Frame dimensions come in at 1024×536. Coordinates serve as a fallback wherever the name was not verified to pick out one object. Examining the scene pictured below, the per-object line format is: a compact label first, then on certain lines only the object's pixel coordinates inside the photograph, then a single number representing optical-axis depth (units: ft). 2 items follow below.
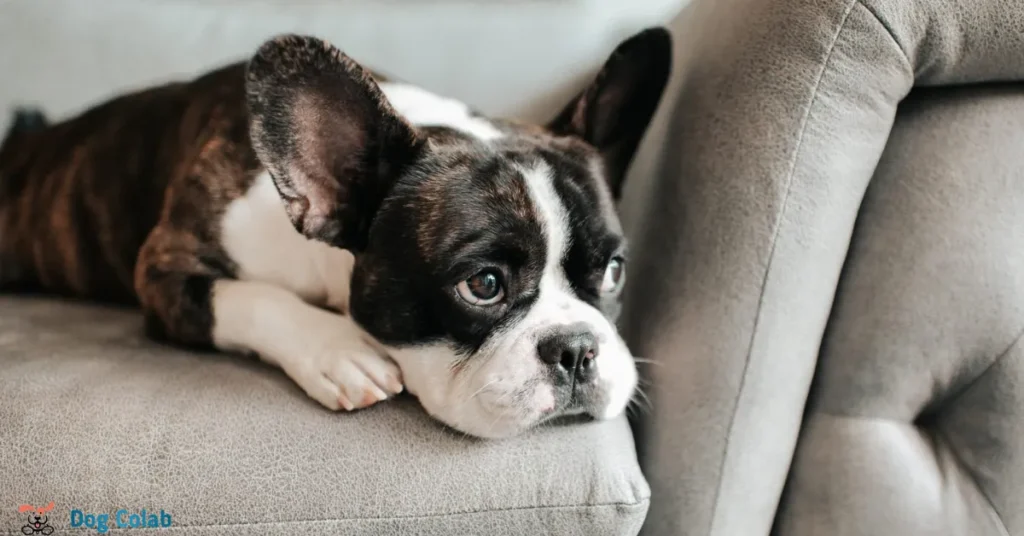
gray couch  2.54
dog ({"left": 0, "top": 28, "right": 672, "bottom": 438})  2.63
